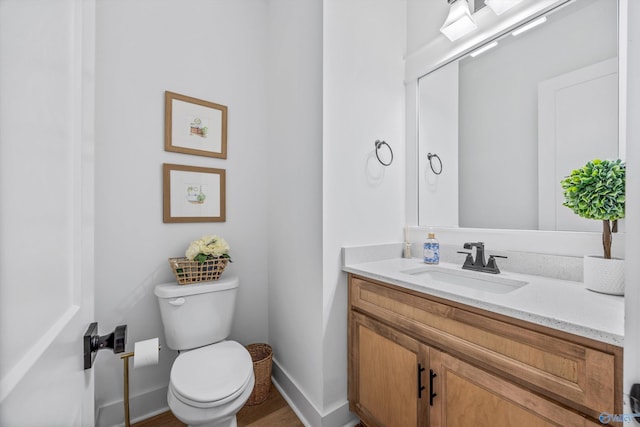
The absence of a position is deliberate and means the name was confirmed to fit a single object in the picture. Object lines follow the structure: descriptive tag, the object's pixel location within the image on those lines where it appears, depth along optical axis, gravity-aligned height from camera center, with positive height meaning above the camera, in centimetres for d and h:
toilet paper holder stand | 127 -87
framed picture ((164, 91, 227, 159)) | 162 +56
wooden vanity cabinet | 67 -50
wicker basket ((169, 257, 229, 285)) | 149 -32
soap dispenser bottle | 150 -21
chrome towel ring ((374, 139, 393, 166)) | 161 +41
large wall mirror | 111 +47
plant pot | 89 -21
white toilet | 109 -71
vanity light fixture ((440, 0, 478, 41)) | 142 +105
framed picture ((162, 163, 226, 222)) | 162 +13
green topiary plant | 90 +8
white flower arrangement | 153 -20
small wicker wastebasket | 161 -103
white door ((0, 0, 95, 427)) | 26 +0
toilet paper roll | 69 -37
